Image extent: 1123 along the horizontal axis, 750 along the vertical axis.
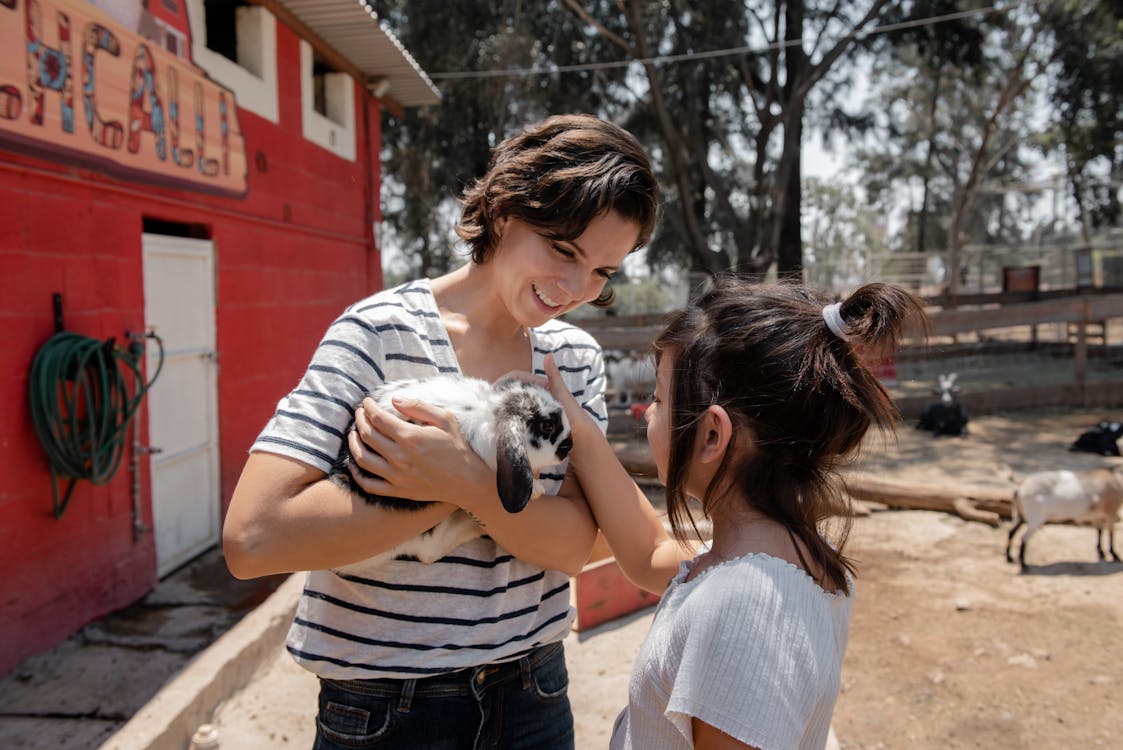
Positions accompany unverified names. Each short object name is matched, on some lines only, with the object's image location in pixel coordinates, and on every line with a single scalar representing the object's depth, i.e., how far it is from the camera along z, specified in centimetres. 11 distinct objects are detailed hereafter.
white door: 629
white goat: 628
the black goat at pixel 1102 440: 970
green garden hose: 480
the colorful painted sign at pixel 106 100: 452
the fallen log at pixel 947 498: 743
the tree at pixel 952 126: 1647
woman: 147
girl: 126
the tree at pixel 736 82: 1439
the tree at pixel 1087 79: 1762
